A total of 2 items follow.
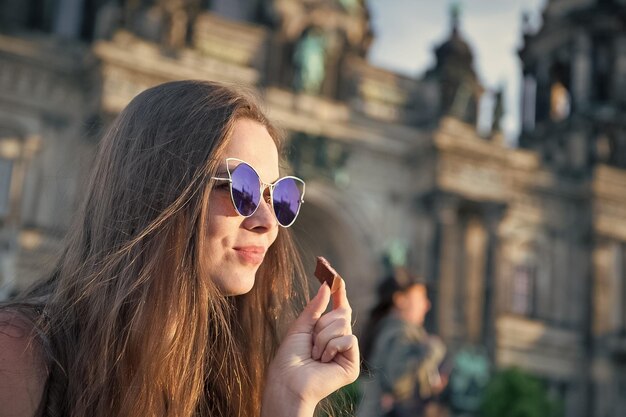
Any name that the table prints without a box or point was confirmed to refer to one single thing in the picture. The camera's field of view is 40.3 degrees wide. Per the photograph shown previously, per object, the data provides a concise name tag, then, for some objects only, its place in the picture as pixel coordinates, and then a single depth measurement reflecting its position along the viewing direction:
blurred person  5.09
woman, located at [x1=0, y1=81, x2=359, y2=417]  1.67
